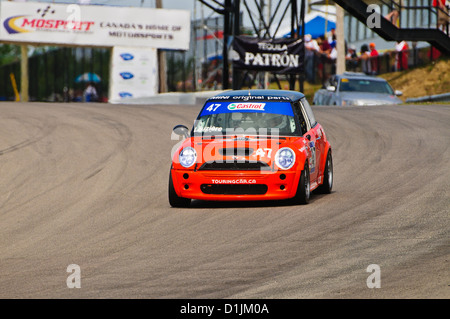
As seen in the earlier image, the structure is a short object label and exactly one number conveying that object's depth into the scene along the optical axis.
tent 47.41
